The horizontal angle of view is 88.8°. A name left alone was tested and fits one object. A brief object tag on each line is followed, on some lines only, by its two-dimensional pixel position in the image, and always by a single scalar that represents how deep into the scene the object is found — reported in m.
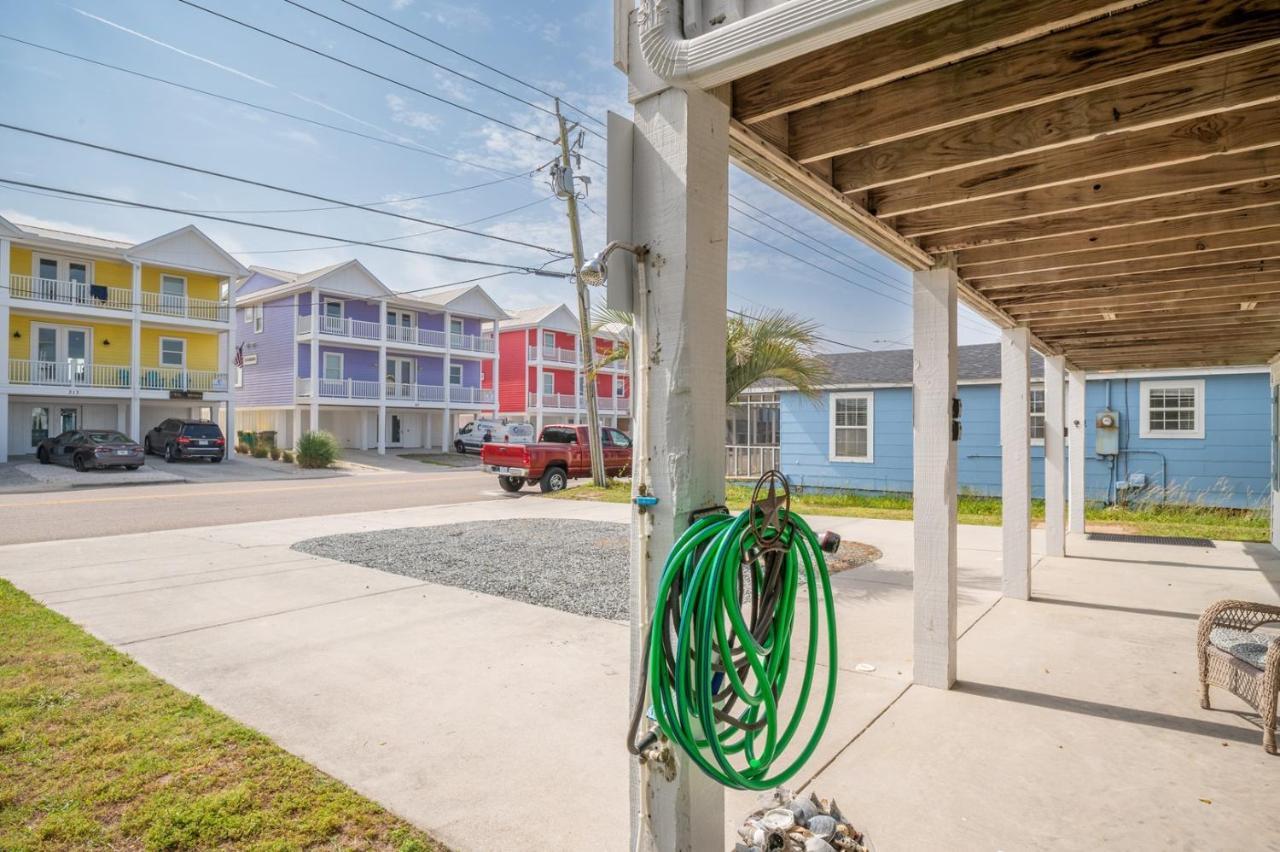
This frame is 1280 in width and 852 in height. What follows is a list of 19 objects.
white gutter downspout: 1.59
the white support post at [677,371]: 1.83
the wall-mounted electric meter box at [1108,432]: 11.74
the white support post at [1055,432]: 7.08
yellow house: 19.69
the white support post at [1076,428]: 8.68
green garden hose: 1.62
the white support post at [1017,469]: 5.52
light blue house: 10.95
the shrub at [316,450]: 20.88
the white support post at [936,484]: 3.69
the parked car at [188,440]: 20.20
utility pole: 15.01
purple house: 25.05
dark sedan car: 17.28
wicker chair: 2.88
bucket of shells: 1.97
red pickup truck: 14.50
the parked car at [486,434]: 26.95
